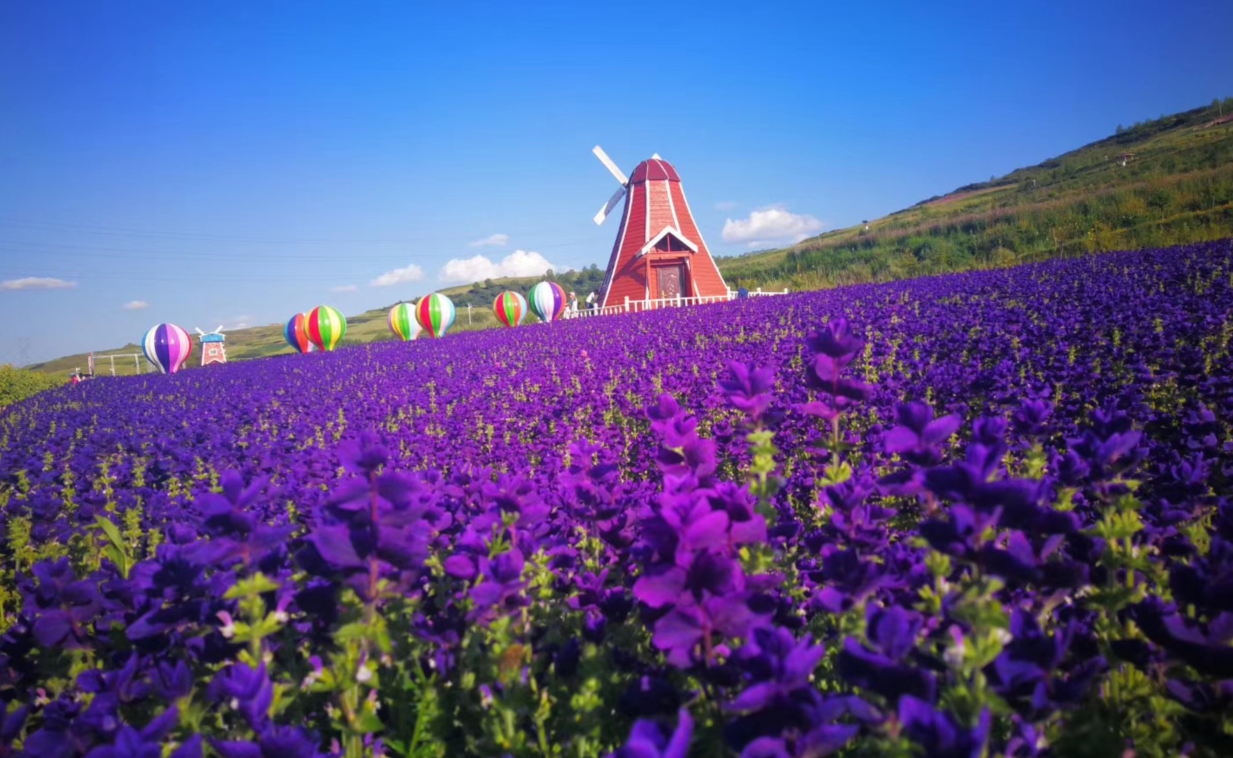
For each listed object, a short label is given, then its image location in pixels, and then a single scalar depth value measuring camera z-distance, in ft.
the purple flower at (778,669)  2.64
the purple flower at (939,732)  2.25
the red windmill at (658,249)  90.02
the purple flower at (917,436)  4.14
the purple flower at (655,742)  2.21
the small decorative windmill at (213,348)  107.45
